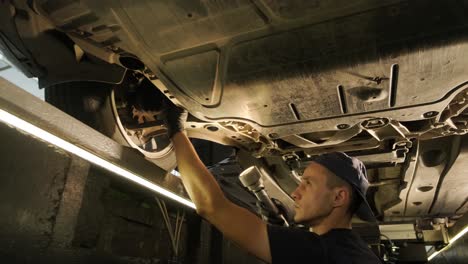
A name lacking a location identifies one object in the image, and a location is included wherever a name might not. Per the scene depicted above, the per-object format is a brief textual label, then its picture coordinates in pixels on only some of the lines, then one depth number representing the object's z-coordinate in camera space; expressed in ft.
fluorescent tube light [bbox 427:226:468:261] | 9.28
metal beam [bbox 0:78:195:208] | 2.95
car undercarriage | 3.36
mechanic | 4.11
